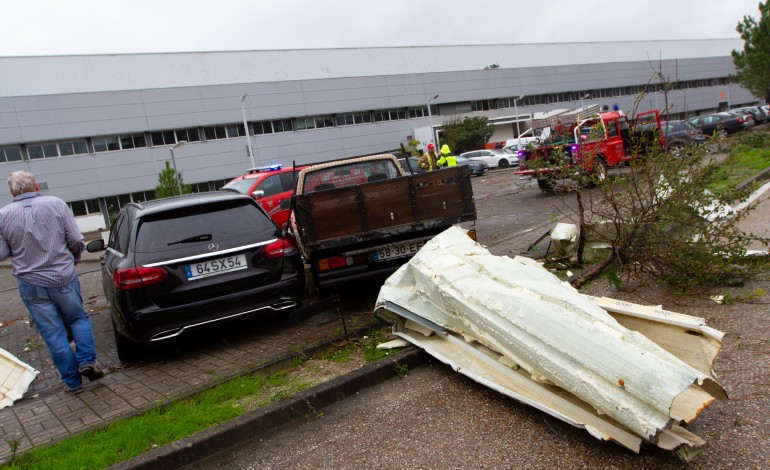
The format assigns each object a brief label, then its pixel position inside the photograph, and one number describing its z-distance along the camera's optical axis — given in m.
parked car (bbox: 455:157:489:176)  31.62
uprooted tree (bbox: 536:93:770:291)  5.24
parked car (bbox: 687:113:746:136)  33.91
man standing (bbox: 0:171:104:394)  4.48
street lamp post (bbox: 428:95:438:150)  52.52
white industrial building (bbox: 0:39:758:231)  40.44
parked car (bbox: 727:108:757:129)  35.72
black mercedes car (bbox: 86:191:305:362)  4.73
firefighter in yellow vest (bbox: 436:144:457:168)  16.11
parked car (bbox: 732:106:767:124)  40.78
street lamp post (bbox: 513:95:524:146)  59.18
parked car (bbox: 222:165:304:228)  13.26
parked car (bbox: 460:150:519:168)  34.78
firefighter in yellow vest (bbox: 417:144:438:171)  13.89
